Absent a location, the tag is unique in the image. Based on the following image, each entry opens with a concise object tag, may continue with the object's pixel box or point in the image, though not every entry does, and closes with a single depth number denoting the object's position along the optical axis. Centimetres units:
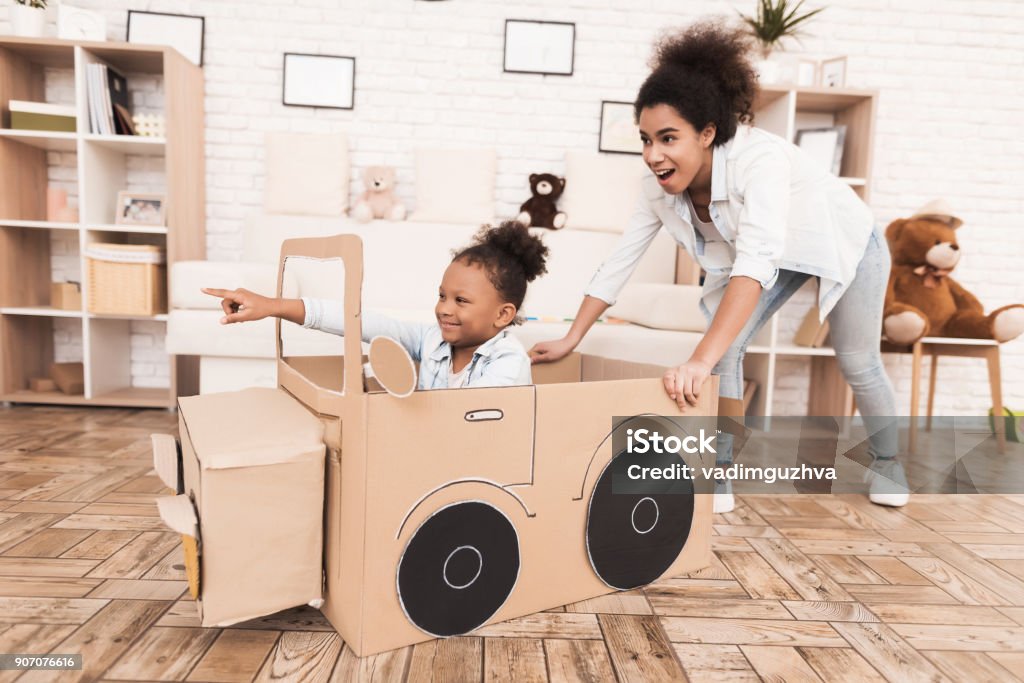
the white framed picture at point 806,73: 260
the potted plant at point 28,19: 242
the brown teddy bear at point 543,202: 271
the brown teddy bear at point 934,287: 222
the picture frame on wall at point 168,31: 263
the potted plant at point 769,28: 249
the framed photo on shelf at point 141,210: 255
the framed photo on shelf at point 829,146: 260
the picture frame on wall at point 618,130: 277
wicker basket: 238
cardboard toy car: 81
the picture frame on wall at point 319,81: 269
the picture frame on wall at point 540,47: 272
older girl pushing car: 118
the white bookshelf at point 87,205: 241
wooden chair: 218
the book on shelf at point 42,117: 240
